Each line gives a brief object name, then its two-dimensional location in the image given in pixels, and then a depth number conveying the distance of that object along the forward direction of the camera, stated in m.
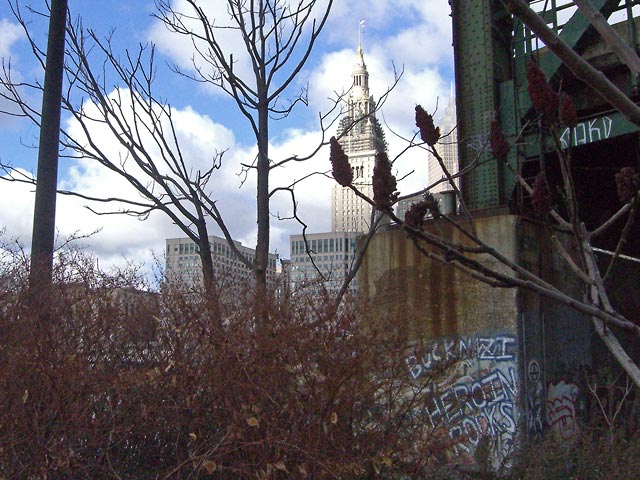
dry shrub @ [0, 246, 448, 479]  5.73
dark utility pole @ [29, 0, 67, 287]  7.42
